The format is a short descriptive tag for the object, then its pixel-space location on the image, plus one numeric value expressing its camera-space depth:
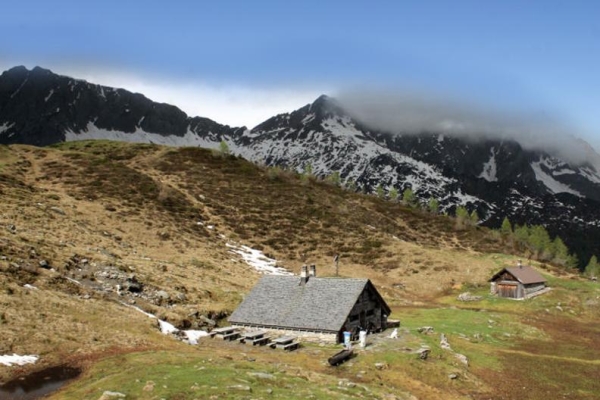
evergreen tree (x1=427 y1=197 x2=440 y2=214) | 184.29
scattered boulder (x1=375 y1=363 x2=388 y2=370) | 32.84
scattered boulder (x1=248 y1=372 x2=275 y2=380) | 25.10
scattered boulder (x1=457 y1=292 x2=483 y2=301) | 77.81
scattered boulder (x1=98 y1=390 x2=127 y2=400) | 20.61
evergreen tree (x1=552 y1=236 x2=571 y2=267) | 157.00
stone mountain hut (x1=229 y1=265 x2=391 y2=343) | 39.16
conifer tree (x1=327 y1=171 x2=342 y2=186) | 187.76
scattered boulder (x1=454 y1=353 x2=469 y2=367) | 37.38
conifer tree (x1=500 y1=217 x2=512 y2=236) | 162.25
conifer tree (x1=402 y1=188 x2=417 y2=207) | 196.84
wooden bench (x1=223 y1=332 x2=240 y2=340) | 39.03
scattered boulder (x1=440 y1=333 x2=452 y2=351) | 40.03
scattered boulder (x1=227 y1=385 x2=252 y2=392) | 22.02
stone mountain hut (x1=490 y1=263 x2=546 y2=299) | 77.81
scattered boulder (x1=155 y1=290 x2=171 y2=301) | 46.88
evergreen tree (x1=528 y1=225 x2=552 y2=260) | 154.18
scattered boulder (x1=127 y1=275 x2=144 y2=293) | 46.67
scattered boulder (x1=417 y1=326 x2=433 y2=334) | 46.02
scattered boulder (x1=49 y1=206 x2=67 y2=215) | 76.70
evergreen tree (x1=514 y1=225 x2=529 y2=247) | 159.35
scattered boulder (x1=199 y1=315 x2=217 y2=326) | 44.06
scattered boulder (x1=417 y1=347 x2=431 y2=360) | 35.59
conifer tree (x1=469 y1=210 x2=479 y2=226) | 171.35
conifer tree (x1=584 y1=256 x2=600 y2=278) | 155.06
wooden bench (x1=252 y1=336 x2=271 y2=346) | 37.59
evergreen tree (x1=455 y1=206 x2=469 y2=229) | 133.20
